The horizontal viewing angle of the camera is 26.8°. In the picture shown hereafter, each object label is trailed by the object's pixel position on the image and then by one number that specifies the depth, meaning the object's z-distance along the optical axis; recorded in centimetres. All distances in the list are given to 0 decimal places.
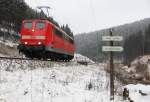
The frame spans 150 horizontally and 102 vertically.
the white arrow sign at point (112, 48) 1280
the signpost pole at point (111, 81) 1276
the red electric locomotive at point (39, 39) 2392
